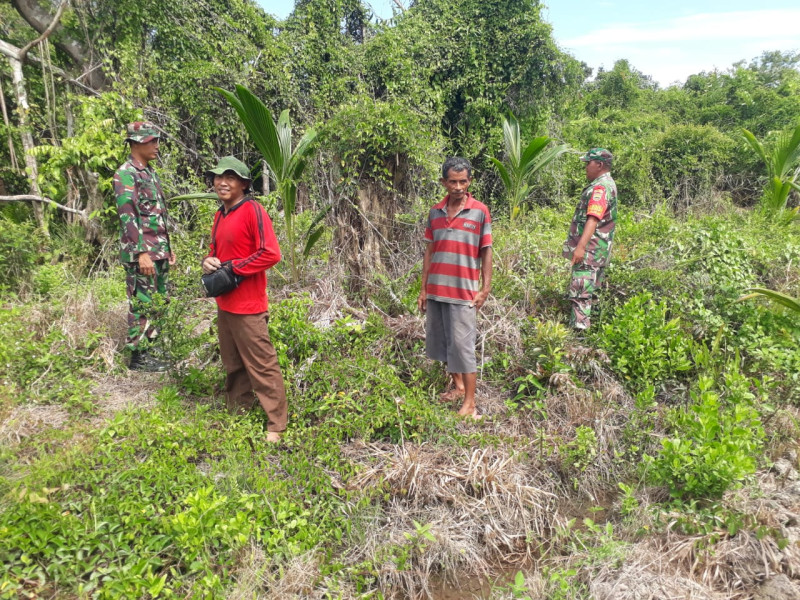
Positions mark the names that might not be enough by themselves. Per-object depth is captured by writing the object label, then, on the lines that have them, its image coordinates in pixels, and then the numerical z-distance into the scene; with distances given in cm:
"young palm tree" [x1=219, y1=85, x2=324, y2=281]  381
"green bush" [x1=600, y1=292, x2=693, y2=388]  329
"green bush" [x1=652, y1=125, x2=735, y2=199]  955
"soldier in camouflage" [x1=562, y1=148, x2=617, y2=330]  372
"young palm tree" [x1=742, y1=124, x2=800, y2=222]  604
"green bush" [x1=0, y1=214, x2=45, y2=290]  466
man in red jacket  270
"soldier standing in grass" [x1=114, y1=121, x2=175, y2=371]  347
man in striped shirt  302
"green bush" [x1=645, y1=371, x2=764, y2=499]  228
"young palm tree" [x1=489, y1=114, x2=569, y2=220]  538
